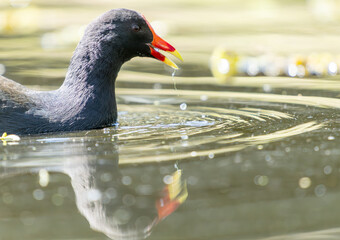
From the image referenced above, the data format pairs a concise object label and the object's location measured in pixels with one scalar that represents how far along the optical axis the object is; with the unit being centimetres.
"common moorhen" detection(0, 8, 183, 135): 1161
